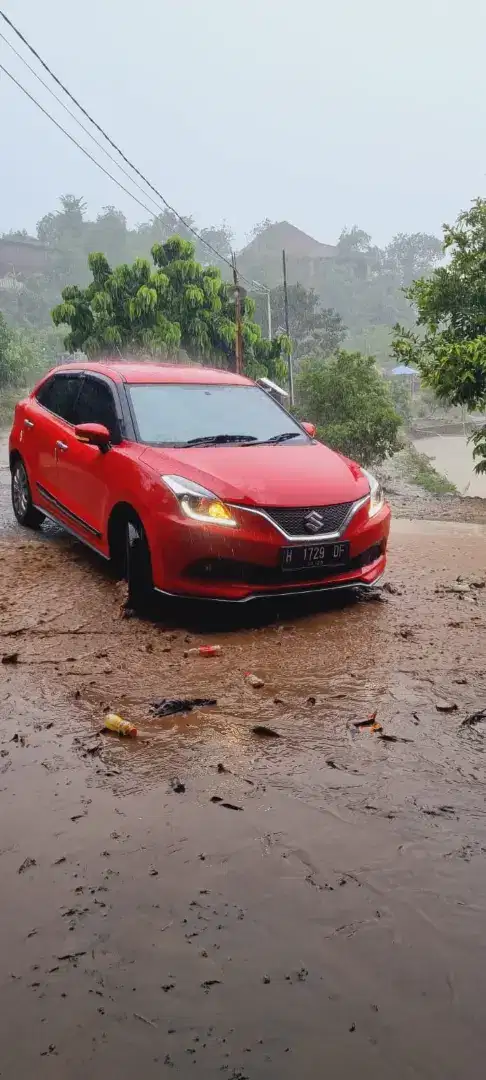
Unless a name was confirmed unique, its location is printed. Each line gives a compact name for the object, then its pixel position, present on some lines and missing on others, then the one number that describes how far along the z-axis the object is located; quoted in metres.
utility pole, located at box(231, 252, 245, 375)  23.67
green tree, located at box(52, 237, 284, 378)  23.84
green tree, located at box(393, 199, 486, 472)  14.12
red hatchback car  4.71
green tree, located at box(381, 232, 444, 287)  100.12
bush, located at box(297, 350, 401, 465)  24.42
